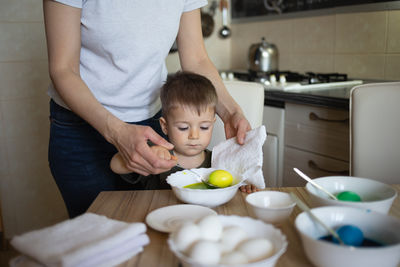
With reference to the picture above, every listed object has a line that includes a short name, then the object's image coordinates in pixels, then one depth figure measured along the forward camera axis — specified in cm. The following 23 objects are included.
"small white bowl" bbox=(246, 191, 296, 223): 80
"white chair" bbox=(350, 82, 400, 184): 133
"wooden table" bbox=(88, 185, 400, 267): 69
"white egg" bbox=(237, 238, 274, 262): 60
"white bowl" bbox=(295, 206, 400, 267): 58
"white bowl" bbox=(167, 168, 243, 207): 88
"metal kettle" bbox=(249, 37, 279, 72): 262
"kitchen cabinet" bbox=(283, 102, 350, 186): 183
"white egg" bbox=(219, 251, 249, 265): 57
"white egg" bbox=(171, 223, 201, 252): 61
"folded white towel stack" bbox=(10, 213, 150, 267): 64
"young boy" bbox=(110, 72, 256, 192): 128
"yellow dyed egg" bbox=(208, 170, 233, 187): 98
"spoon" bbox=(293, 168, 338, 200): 86
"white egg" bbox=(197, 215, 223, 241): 62
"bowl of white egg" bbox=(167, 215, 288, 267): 57
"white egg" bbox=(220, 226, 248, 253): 61
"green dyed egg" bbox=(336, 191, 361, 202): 83
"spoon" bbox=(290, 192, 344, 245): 65
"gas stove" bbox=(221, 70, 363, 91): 210
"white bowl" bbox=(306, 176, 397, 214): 79
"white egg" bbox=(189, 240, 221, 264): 57
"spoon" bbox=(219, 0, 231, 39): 320
